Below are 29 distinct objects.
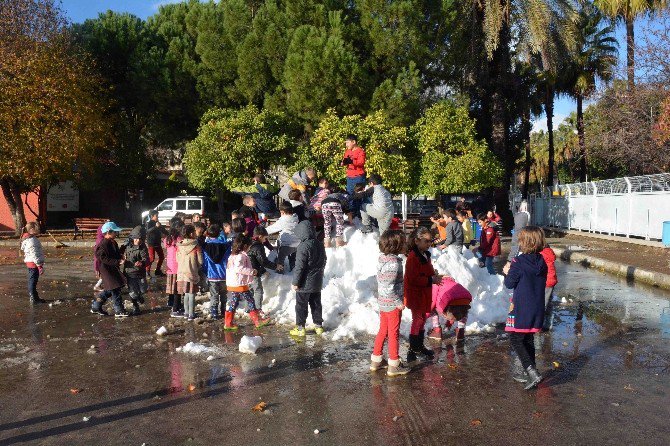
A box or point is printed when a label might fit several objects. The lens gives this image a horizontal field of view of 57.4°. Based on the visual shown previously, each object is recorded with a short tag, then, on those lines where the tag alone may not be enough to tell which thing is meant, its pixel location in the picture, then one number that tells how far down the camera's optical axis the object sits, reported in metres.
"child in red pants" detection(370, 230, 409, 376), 6.21
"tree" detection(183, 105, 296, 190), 26.56
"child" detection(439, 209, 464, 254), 11.02
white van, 29.72
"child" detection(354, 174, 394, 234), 10.35
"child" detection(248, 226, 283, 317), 9.03
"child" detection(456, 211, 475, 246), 12.22
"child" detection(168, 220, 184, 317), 9.69
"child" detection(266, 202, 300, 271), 8.94
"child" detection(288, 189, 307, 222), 9.45
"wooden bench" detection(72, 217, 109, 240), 26.64
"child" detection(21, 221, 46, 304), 11.00
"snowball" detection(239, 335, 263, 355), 7.29
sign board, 34.16
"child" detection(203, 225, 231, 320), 9.08
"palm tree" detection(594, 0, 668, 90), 29.70
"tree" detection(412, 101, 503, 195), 25.19
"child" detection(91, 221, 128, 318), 9.42
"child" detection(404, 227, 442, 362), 6.77
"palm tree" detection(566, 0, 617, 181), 37.56
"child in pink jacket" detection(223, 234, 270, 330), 8.44
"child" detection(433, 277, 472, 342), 7.68
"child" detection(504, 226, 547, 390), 5.86
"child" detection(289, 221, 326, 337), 7.91
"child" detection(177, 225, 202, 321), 9.13
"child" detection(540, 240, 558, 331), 7.79
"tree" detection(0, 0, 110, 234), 25.38
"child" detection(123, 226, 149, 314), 10.13
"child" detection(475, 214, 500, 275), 11.98
